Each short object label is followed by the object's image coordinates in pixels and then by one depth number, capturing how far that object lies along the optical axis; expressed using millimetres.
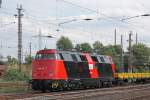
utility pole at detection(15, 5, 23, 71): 53469
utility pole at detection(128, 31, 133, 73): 53806
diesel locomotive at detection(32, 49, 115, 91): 32781
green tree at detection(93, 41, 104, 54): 109600
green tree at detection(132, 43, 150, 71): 96275
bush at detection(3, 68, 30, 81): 51403
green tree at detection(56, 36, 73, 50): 94775
